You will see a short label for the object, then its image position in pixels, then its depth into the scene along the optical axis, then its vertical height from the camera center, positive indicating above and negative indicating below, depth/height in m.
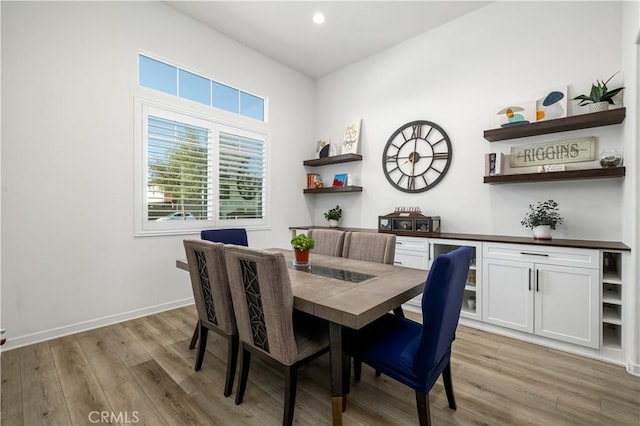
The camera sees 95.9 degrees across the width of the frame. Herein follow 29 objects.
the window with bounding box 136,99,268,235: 3.19 +0.50
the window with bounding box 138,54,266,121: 3.22 +1.55
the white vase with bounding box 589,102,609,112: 2.47 +0.92
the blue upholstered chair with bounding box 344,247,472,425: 1.31 -0.70
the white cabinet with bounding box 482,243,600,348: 2.34 -0.68
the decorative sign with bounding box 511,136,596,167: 2.69 +0.60
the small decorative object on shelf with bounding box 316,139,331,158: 4.74 +1.07
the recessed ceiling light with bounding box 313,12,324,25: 3.37 +2.31
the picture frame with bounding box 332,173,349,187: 4.55 +0.52
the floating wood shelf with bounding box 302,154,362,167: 4.30 +0.83
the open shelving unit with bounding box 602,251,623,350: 2.28 -0.69
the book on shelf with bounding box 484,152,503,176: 3.06 +0.53
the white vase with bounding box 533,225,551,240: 2.68 -0.17
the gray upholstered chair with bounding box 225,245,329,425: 1.46 -0.58
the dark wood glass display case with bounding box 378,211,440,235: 3.35 -0.12
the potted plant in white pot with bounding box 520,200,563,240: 2.69 -0.05
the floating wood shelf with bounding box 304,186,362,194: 4.30 +0.36
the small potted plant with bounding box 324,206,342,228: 4.56 -0.06
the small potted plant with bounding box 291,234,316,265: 2.23 -0.27
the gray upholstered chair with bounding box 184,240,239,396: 1.83 -0.55
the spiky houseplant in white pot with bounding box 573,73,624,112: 2.46 +1.01
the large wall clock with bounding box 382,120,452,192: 3.59 +0.74
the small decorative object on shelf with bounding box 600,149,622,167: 2.42 +0.47
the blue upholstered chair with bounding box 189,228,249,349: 2.99 -0.26
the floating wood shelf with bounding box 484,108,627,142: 2.41 +0.81
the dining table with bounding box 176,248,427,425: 1.36 -0.44
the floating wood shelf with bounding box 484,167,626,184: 2.38 +0.35
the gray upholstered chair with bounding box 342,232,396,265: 2.47 -0.31
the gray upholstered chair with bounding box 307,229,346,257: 2.84 -0.29
